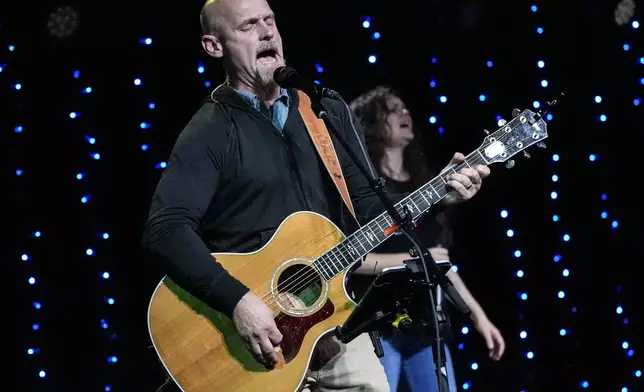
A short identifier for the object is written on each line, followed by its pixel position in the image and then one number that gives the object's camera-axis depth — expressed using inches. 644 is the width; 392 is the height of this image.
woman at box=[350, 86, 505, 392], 287.0
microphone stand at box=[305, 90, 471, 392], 198.7
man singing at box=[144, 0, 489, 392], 219.6
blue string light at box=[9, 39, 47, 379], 318.7
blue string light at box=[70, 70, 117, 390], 320.5
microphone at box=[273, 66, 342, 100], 210.5
